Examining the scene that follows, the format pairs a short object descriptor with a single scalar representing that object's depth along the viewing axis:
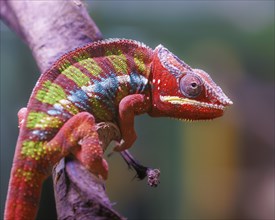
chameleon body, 0.65
